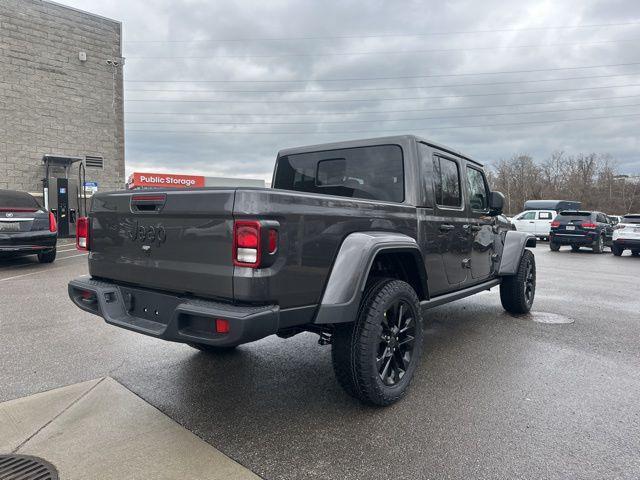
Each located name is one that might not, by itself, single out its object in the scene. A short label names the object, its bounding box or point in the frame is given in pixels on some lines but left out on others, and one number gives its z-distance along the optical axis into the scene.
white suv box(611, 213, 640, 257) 15.34
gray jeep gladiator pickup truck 2.38
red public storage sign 29.23
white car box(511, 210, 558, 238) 22.14
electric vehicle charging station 16.41
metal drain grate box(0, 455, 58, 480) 2.27
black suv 16.89
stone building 16.61
